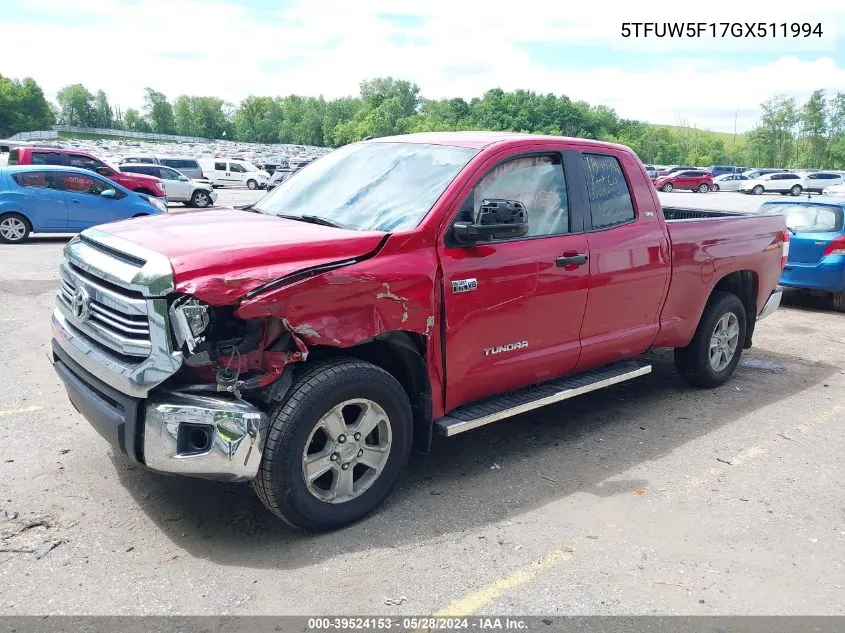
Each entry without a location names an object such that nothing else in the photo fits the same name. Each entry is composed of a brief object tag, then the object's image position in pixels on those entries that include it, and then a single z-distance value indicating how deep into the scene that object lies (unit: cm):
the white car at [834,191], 3466
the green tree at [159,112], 18475
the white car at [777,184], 4844
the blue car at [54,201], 1373
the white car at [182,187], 2559
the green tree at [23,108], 13675
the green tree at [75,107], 18262
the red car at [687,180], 4797
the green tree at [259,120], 18550
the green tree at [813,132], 8917
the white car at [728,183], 5100
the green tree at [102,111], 18688
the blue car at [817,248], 944
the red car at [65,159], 1923
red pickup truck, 327
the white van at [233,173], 4166
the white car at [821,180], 4869
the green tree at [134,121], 19012
